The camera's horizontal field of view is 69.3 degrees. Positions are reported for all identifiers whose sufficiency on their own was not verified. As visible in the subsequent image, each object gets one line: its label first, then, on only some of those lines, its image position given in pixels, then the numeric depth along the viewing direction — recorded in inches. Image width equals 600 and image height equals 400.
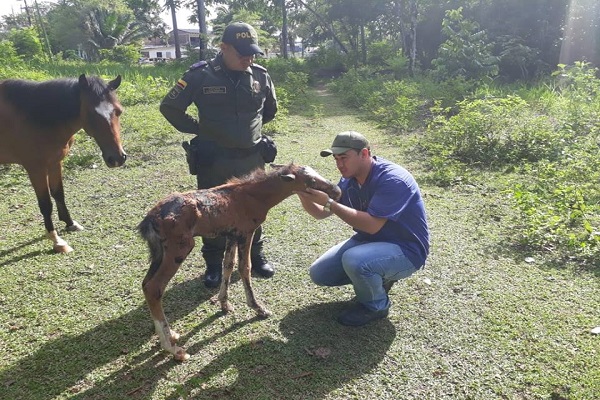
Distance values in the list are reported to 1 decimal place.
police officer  134.1
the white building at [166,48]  2377.0
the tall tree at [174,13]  1246.9
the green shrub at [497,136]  280.5
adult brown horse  158.4
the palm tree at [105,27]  1255.9
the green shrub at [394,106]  410.0
